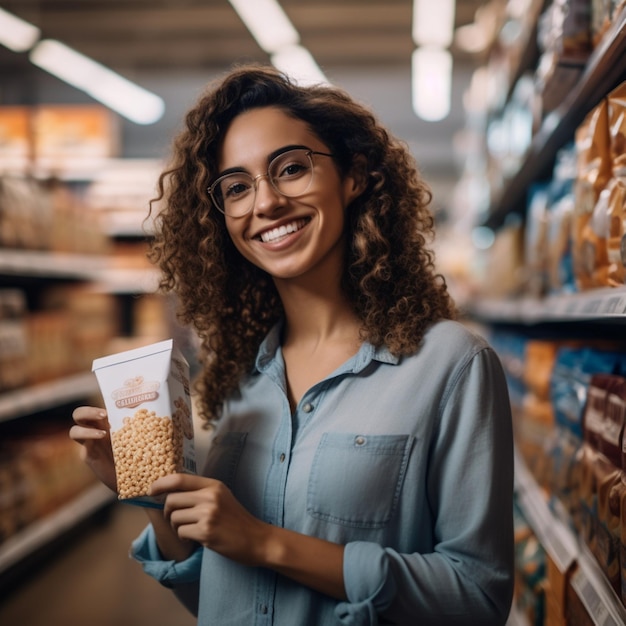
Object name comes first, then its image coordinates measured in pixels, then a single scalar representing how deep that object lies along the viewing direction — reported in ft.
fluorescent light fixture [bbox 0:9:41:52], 17.92
